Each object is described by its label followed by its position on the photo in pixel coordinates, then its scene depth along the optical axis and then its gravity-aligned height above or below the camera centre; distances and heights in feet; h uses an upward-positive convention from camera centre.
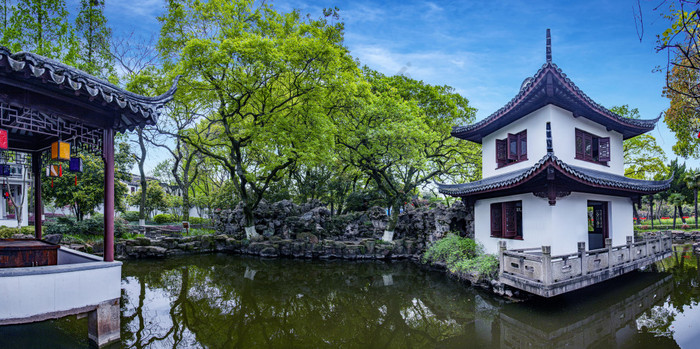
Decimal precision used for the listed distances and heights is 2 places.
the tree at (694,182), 75.05 +0.40
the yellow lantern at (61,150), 18.04 +2.24
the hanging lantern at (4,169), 24.95 +1.70
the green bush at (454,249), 36.86 -7.15
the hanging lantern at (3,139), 15.11 +2.43
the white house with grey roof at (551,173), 28.43 +1.18
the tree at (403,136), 49.73 +7.92
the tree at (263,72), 43.65 +16.54
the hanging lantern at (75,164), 19.44 +1.57
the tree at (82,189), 55.11 +0.32
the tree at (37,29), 47.39 +24.12
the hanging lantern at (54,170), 23.60 +1.50
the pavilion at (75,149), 13.98 +0.95
